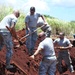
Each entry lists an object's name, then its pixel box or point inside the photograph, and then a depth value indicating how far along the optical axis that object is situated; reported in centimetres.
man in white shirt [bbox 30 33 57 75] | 825
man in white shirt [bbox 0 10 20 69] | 883
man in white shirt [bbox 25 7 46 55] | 1082
